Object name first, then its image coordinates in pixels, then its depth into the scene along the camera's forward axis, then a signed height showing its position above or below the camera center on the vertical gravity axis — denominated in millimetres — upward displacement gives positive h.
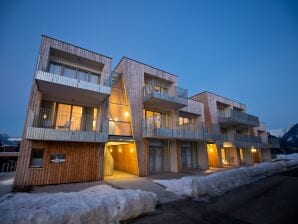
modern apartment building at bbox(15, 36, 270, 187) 9695 +2114
